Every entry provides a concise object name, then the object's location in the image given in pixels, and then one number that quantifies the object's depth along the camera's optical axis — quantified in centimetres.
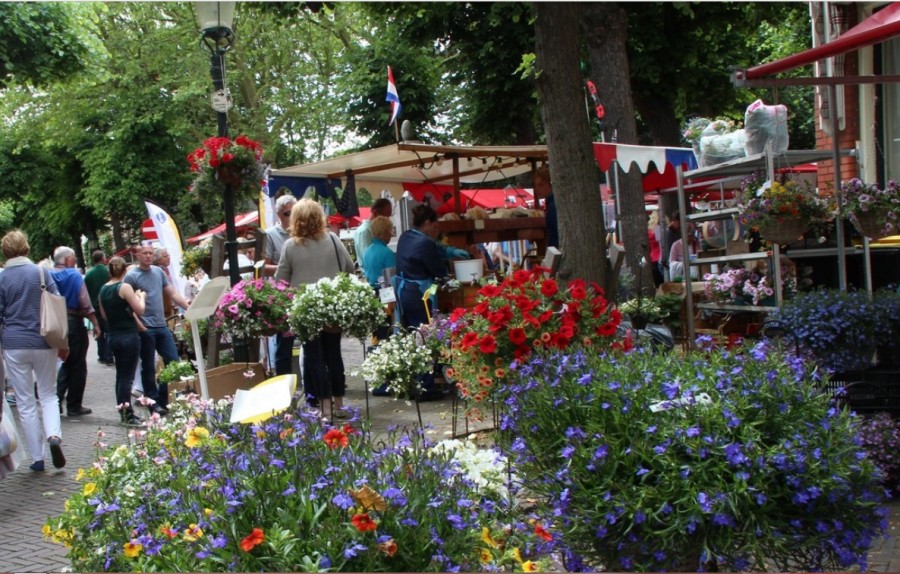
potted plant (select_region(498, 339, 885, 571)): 309
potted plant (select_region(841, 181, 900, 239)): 728
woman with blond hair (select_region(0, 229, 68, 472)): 789
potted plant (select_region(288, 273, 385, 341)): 756
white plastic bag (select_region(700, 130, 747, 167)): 916
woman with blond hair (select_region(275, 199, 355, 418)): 850
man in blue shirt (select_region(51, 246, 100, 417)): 1105
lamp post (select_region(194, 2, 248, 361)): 915
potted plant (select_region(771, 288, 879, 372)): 538
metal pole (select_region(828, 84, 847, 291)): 670
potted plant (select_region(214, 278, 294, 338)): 827
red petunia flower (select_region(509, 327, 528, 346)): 591
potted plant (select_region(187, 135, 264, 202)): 948
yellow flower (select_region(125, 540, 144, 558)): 314
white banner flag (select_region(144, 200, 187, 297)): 1372
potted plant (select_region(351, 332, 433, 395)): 686
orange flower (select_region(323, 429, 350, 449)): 346
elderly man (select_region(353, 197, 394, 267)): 1012
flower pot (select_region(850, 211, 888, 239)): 732
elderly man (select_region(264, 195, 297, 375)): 1033
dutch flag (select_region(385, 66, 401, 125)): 1356
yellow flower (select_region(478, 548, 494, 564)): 297
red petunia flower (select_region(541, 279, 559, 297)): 612
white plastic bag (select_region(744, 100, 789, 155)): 840
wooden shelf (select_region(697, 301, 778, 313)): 848
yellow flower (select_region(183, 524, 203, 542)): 295
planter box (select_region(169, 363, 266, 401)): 848
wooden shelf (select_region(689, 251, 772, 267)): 854
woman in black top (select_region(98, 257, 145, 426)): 1009
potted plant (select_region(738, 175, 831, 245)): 762
